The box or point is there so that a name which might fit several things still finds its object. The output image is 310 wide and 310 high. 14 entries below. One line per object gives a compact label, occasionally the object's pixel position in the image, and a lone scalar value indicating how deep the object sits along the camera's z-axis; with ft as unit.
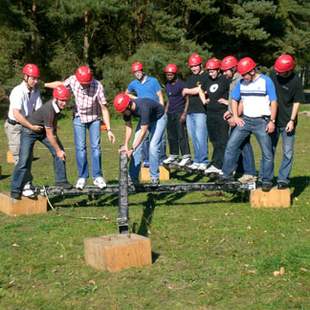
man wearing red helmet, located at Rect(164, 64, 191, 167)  36.58
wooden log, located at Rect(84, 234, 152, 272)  18.94
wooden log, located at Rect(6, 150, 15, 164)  47.64
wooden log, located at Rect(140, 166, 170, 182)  37.09
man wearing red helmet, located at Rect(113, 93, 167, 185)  26.86
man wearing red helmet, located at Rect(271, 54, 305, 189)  28.17
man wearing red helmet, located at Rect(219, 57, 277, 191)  27.58
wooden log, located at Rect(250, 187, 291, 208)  28.50
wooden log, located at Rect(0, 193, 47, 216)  27.37
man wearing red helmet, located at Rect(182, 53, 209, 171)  33.94
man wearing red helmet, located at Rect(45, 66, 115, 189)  28.40
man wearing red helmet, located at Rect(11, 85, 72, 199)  26.55
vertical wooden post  20.58
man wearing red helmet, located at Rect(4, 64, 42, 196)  27.99
